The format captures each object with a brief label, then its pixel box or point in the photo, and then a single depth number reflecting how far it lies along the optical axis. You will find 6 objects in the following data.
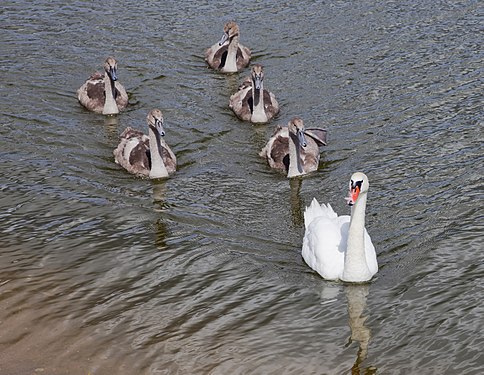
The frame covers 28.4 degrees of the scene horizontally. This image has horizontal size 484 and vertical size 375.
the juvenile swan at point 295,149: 15.05
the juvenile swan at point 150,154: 15.02
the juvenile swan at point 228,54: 19.30
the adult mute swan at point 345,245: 11.35
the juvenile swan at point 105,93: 17.23
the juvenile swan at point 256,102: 16.95
